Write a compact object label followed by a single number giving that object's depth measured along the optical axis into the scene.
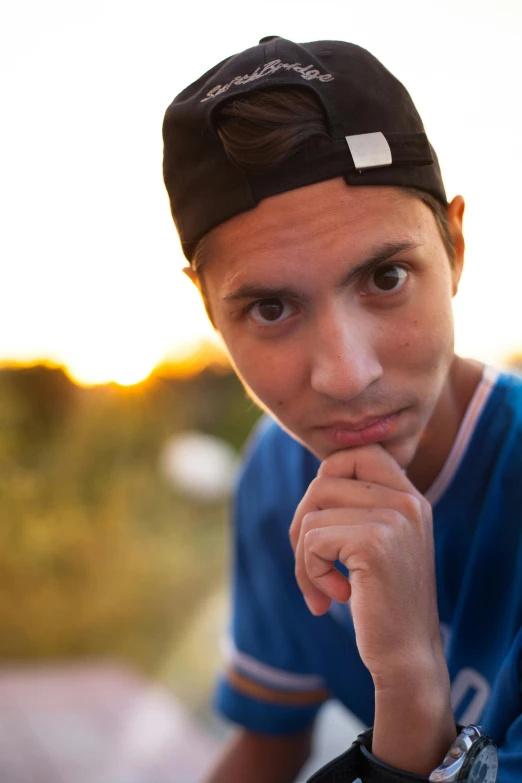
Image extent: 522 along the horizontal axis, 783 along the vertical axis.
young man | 0.95
